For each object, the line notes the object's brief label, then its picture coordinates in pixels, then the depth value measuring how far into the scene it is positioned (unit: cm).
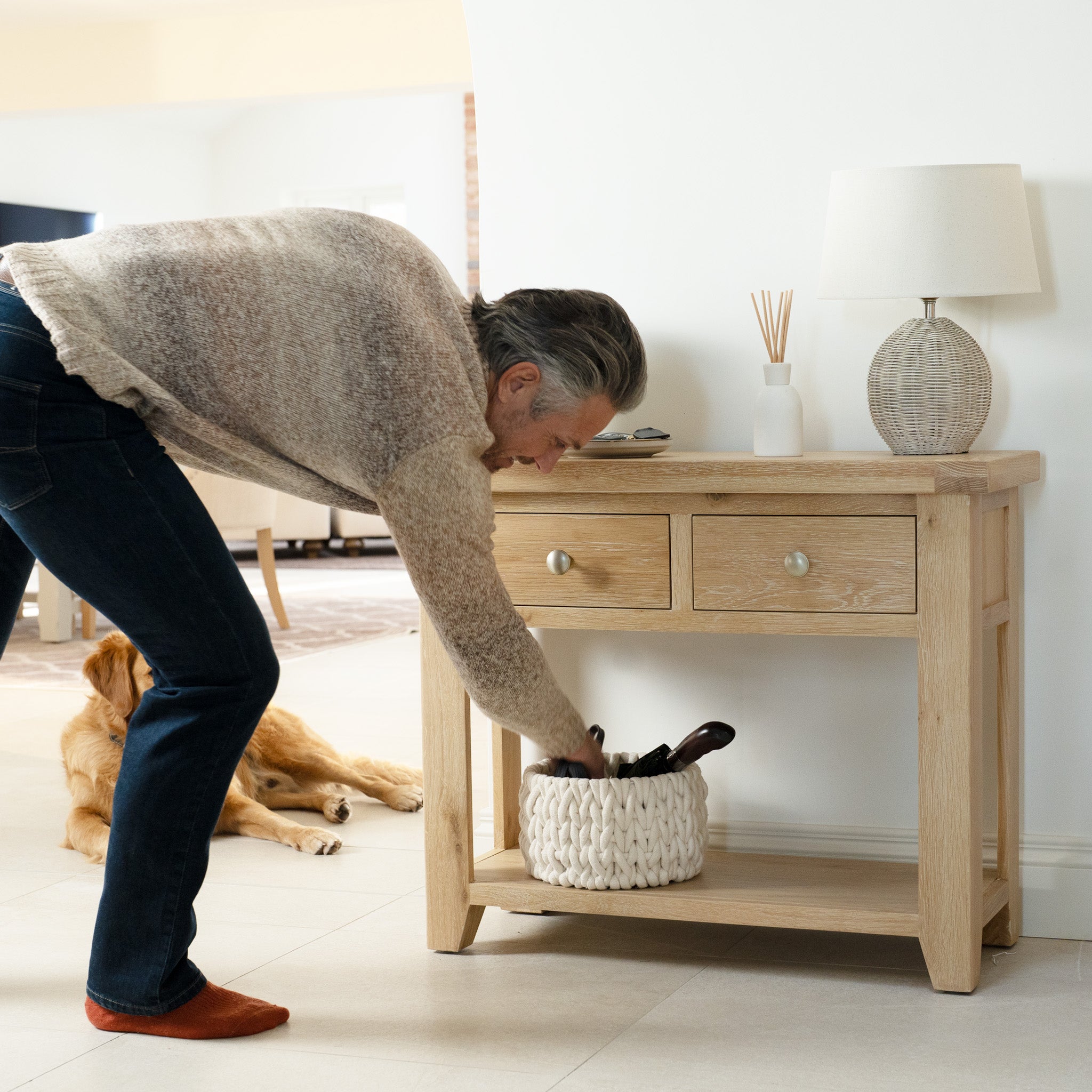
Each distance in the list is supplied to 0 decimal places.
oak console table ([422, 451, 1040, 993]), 191
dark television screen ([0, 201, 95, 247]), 932
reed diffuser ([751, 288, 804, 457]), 212
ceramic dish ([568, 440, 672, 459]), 211
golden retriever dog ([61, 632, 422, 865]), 274
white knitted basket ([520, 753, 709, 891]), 203
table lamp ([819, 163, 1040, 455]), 202
